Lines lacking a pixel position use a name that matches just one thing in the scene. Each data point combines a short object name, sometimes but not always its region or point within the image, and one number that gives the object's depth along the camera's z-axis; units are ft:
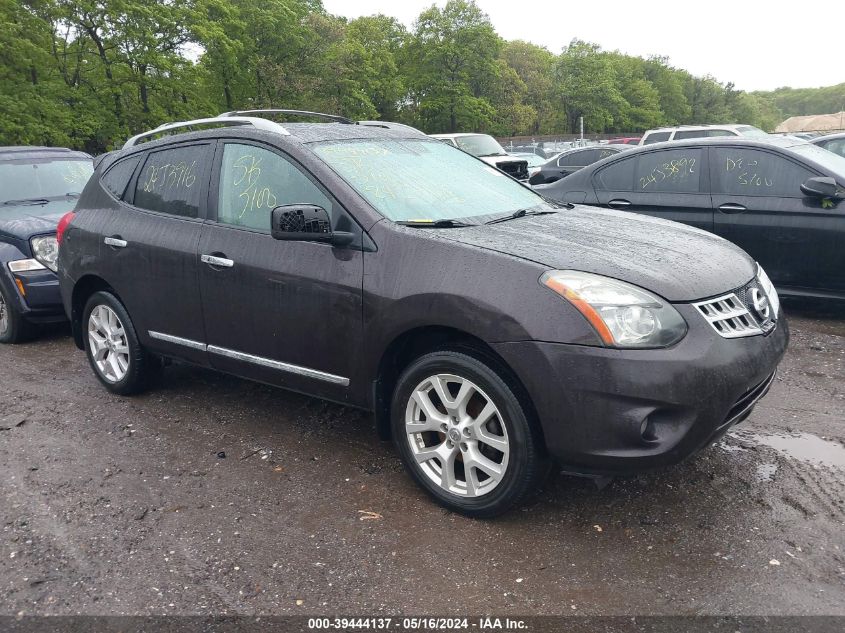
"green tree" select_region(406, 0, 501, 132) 188.44
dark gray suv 9.29
